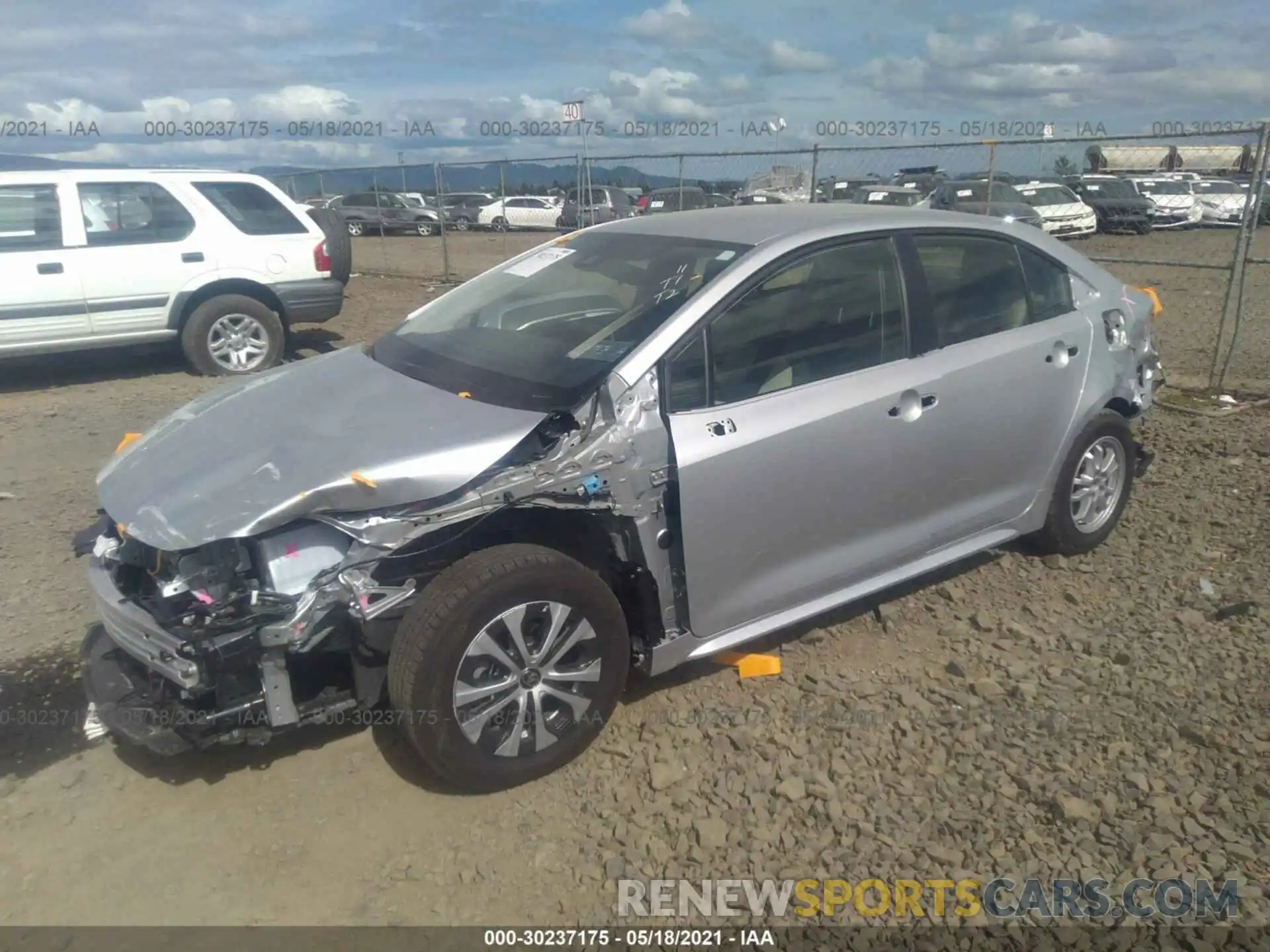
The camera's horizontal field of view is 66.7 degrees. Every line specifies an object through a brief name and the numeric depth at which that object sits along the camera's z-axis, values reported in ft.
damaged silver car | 9.61
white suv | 26.84
